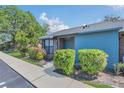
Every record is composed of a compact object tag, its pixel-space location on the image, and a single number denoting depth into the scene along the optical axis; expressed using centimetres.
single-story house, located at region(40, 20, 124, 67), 539
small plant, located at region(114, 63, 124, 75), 475
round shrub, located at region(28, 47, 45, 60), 813
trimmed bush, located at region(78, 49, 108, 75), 445
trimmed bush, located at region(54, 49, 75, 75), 467
